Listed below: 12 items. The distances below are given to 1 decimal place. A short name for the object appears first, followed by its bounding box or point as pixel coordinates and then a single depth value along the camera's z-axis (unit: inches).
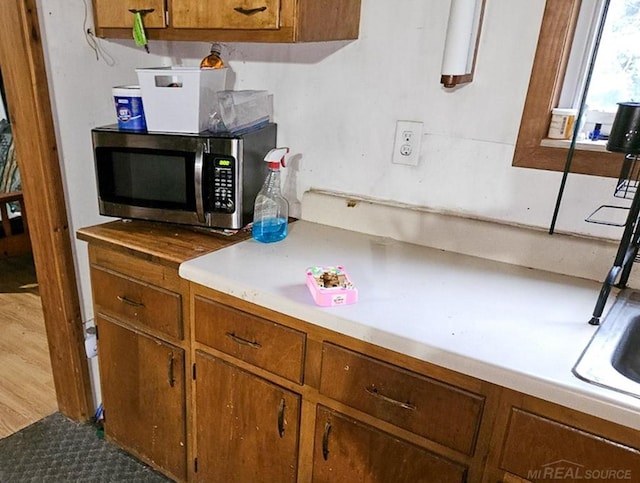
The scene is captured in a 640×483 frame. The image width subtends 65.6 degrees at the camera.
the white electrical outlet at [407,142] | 59.9
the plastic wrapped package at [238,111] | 59.4
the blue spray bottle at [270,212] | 59.4
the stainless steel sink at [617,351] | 35.3
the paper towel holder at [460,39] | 50.3
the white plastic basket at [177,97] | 56.5
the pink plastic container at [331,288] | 44.2
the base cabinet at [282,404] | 37.5
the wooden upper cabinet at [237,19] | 50.4
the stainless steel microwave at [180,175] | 56.6
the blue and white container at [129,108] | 59.4
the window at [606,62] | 50.7
